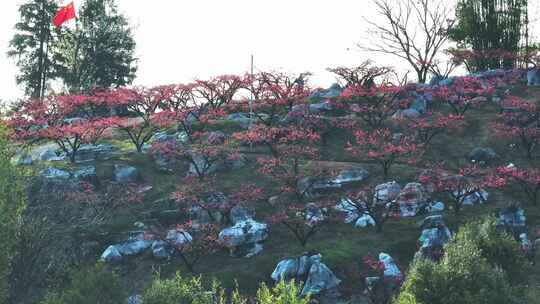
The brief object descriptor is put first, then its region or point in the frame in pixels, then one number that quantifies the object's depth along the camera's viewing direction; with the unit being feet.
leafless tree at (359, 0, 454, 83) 189.16
